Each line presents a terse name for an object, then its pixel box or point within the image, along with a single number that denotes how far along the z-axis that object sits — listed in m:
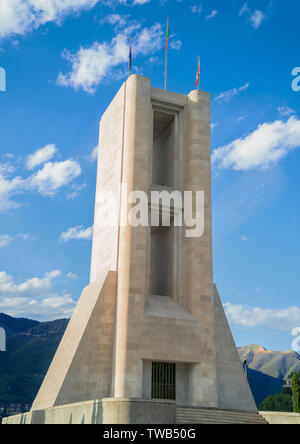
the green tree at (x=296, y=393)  37.78
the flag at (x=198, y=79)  31.88
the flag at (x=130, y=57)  32.29
